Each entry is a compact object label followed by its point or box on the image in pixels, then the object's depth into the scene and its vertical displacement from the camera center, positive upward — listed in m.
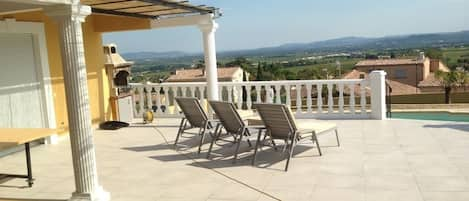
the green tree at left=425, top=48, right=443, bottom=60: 60.64 -1.87
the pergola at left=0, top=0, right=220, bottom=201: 4.31 -0.32
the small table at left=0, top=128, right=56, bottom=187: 5.28 -0.89
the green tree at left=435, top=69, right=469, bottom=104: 37.78 -3.27
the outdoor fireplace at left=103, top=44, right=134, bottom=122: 10.55 -0.64
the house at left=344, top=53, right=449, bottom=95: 47.41 -3.26
